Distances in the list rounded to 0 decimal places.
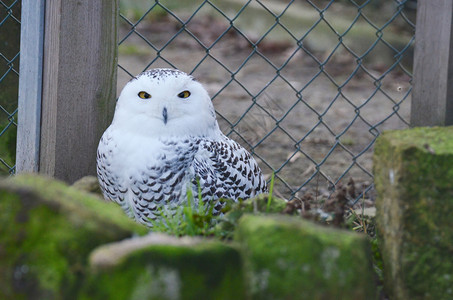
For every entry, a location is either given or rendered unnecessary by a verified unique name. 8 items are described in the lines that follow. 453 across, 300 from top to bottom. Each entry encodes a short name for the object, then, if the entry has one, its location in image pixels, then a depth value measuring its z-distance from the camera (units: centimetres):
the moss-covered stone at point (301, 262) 327
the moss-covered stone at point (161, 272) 316
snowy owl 489
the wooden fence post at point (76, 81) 508
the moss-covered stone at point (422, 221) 384
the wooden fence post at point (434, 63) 537
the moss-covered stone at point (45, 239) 330
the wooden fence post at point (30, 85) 517
